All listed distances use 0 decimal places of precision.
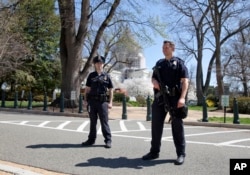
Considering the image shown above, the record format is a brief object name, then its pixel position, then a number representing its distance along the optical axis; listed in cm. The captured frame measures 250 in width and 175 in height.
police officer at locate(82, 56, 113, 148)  451
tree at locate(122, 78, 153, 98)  3923
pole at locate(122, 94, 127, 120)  1022
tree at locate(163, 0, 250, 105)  1923
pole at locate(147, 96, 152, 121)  974
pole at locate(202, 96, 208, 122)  907
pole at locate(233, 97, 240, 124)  851
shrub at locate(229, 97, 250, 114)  1482
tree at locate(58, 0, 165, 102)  1332
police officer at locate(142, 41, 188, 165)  357
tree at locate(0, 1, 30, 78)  1523
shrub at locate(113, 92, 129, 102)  2435
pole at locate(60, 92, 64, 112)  1206
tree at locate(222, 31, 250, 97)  2839
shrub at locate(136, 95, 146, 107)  2032
